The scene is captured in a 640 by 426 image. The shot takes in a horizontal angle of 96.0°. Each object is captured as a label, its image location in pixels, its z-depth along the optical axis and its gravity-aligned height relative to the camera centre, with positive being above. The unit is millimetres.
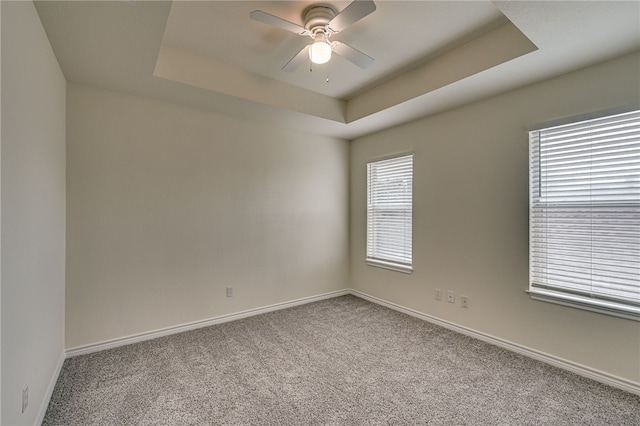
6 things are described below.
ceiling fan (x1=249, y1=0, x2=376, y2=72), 1767 +1215
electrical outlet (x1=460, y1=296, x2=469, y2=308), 3045 -987
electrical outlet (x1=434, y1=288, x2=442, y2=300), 3299 -983
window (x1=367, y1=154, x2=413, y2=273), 3730 -54
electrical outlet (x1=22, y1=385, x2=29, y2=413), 1501 -1000
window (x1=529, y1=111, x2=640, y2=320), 2113 -47
